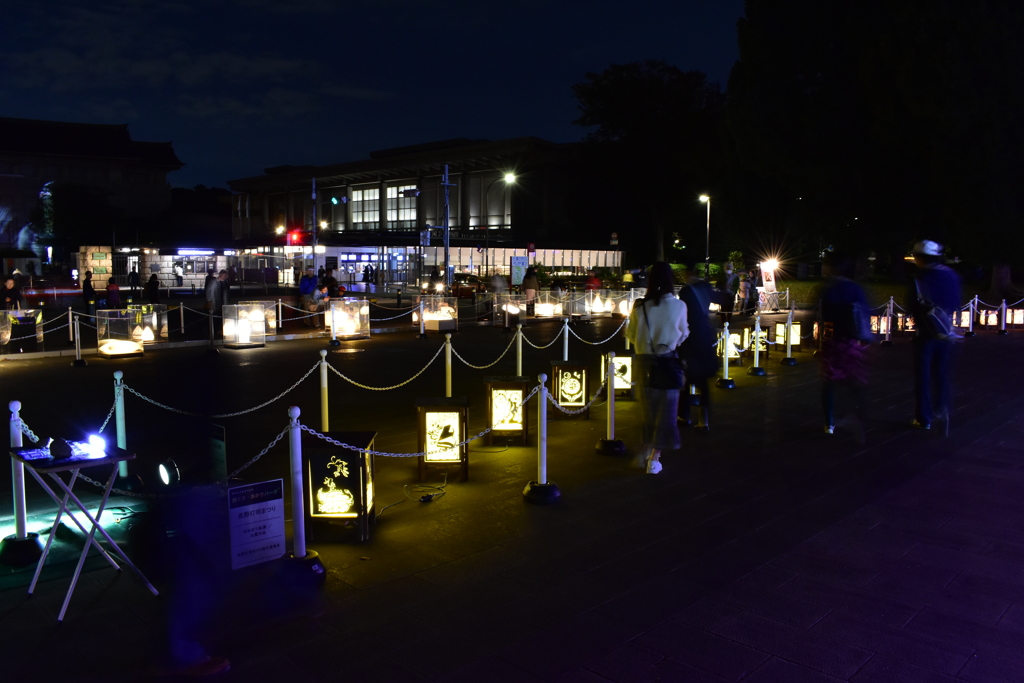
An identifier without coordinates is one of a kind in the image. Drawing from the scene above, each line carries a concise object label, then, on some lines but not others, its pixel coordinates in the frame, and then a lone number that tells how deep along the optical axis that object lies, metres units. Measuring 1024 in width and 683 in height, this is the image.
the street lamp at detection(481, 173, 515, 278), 61.03
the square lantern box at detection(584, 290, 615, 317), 26.14
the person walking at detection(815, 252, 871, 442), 7.37
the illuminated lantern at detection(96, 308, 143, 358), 15.00
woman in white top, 6.46
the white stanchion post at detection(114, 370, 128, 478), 6.21
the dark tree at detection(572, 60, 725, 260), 51.31
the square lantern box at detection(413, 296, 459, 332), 20.89
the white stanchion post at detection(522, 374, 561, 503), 6.03
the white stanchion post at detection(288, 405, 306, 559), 4.68
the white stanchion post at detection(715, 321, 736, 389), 11.58
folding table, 4.14
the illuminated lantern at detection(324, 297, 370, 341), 18.50
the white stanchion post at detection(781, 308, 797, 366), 14.24
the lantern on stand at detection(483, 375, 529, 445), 7.89
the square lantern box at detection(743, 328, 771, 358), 14.06
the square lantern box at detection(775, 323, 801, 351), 16.41
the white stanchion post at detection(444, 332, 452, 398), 9.56
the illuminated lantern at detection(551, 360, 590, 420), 9.23
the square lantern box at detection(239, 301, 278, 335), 18.52
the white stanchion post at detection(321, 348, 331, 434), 7.04
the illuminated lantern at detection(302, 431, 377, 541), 5.26
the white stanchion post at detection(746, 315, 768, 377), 12.82
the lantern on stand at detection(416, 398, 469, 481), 6.76
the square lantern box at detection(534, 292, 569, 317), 24.95
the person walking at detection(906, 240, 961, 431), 7.72
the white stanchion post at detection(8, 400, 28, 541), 4.77
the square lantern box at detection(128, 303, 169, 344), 16.06
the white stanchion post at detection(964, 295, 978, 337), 19.69
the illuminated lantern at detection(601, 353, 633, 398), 10.52
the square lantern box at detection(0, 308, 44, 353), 15.46
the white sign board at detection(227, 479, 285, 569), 4.61
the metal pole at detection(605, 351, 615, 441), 7.32
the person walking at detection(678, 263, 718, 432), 7.21
